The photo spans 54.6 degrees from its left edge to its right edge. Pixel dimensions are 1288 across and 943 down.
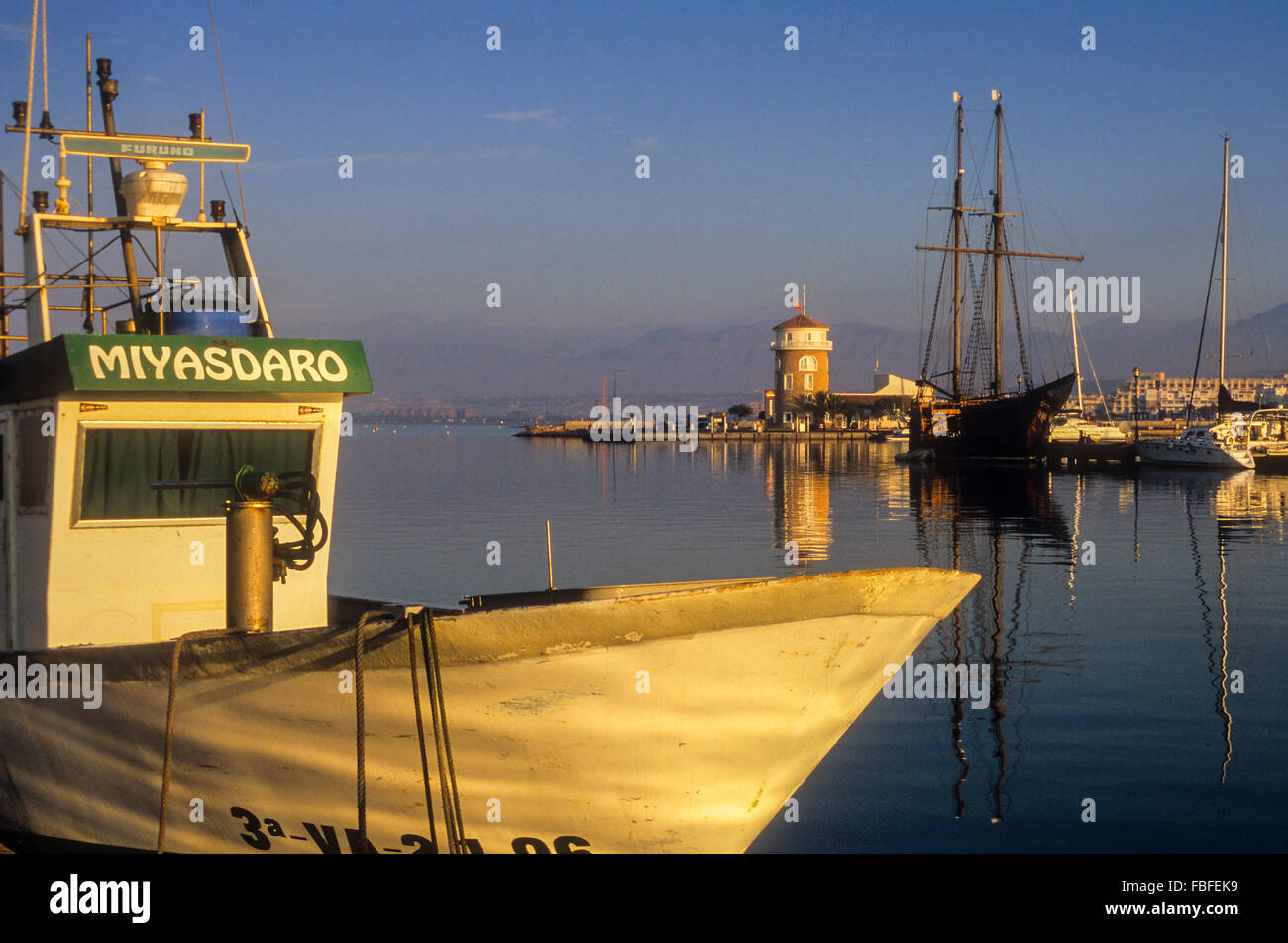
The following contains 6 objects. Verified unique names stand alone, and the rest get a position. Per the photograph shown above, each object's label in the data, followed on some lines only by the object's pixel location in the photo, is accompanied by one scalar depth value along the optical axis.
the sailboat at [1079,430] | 114.93
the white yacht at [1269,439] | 78.31
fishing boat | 7.44
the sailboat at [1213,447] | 76.81
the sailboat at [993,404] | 91.75
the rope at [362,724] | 7.38
